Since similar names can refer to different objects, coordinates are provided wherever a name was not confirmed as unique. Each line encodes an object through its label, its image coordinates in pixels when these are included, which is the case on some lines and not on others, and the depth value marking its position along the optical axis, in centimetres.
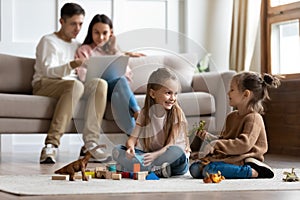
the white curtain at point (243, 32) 595
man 420
